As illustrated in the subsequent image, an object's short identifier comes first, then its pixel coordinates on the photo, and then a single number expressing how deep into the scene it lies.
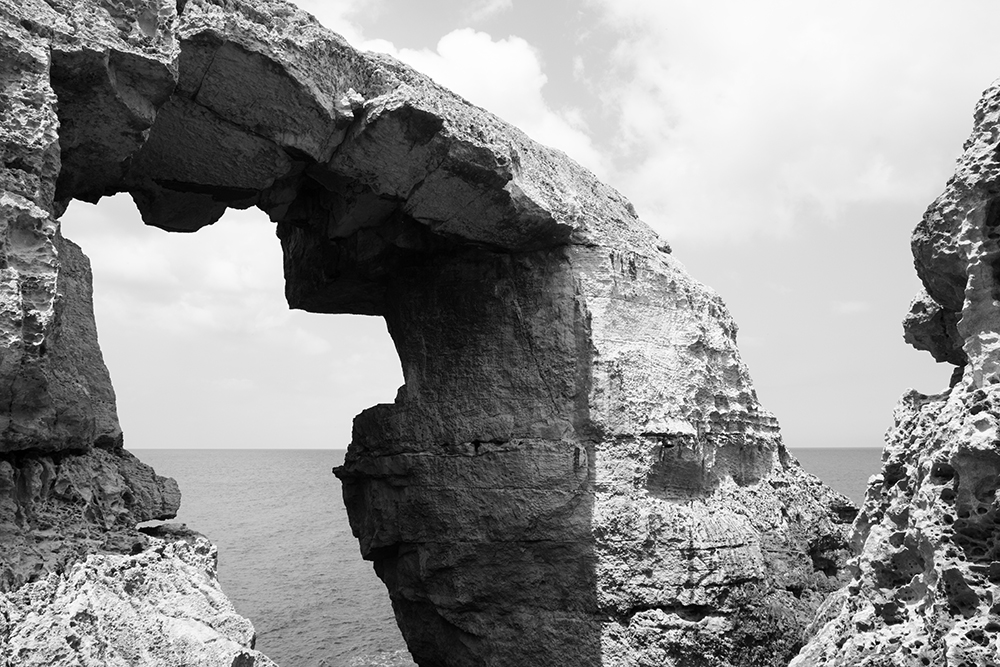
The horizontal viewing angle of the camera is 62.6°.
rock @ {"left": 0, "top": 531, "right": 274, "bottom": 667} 4.12
